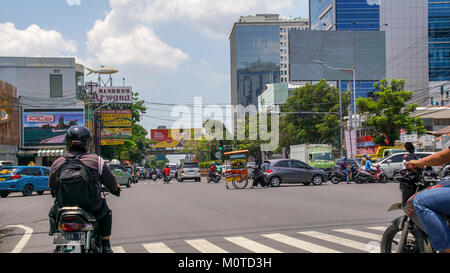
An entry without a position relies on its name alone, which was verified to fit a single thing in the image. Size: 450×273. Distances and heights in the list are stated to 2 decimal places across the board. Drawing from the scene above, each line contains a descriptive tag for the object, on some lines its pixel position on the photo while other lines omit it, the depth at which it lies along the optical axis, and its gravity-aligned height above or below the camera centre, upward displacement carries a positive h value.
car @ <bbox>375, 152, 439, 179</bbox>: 28.20 -1.38
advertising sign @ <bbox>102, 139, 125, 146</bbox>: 51.76 +0.18
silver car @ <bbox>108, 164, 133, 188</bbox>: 30.45 -2.32
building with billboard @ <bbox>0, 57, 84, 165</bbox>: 48.00 +4.97
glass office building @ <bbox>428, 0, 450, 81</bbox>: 104.94 +21.89
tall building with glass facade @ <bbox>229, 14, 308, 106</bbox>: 173.62 +33.42
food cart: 24.02 -1.42
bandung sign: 52.81 +5.52
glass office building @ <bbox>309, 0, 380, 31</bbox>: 127.88 +34.75
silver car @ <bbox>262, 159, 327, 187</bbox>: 25.00 -1.70
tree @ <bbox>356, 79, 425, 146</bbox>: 39.94 +2.52
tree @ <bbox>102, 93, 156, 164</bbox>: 60.72 +1.03
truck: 38.78 -1.20
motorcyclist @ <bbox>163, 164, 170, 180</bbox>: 38.65 -2.48
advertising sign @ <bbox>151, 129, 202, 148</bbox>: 104.75 +1.23
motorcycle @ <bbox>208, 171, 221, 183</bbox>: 35.02 -2.64
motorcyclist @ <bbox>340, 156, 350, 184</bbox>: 27.66 -1.75
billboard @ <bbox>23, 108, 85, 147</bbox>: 47.94 +2.00
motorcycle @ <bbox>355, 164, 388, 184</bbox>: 26.84 -2.07
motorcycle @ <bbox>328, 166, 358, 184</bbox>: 27.78 -2.10
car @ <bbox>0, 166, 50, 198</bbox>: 22.00 -1.73
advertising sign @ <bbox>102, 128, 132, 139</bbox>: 51.97 +1.09
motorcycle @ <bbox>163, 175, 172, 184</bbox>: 39.14 -3.01
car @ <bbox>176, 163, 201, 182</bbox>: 38.81 -2.41
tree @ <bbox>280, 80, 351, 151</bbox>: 51.50 +3.25
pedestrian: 24.34 -1.81
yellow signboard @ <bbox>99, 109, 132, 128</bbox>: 51.00 +2.73
